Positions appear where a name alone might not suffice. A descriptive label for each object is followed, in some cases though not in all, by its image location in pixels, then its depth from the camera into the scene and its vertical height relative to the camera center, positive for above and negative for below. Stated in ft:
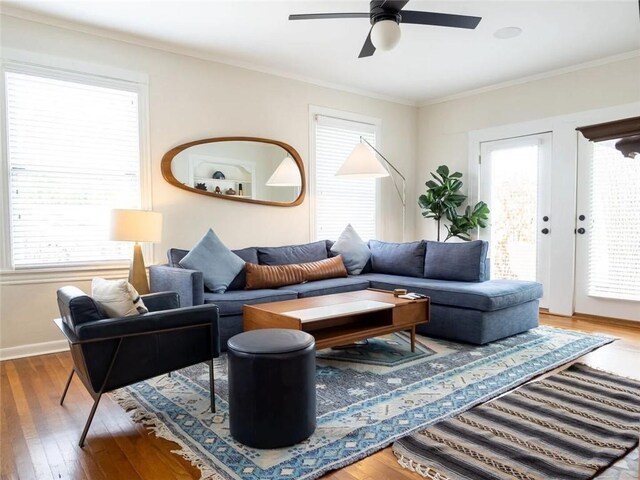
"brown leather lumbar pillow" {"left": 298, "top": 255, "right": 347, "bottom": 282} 14.42 -1.49
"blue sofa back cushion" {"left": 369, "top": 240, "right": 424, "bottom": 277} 15.23 -1.20
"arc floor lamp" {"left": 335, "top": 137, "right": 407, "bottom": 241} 13.93 +1.91
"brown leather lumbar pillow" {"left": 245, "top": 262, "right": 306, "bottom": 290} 13.17 -1.57
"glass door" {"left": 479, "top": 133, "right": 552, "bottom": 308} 16.70 +0.85
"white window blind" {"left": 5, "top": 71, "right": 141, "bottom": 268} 11.44 +1.67
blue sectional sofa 11.37 -1.84
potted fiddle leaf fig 18.10 +0.83
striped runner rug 5.90 -3.28
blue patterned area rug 6.22 -3.29
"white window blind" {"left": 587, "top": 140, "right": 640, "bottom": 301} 14.43 -0.06
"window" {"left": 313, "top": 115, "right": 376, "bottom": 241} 17.74 +1.65
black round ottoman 6.36 -2.50
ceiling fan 8.73 +4.34
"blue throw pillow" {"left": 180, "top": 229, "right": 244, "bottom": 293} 12.16 -1.06
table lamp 11.28 -0.16
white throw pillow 7.20 -1.23
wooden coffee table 9.52 -2.11
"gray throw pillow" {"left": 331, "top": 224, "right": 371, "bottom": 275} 16.01 -0.96
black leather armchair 6.67 -1.93
